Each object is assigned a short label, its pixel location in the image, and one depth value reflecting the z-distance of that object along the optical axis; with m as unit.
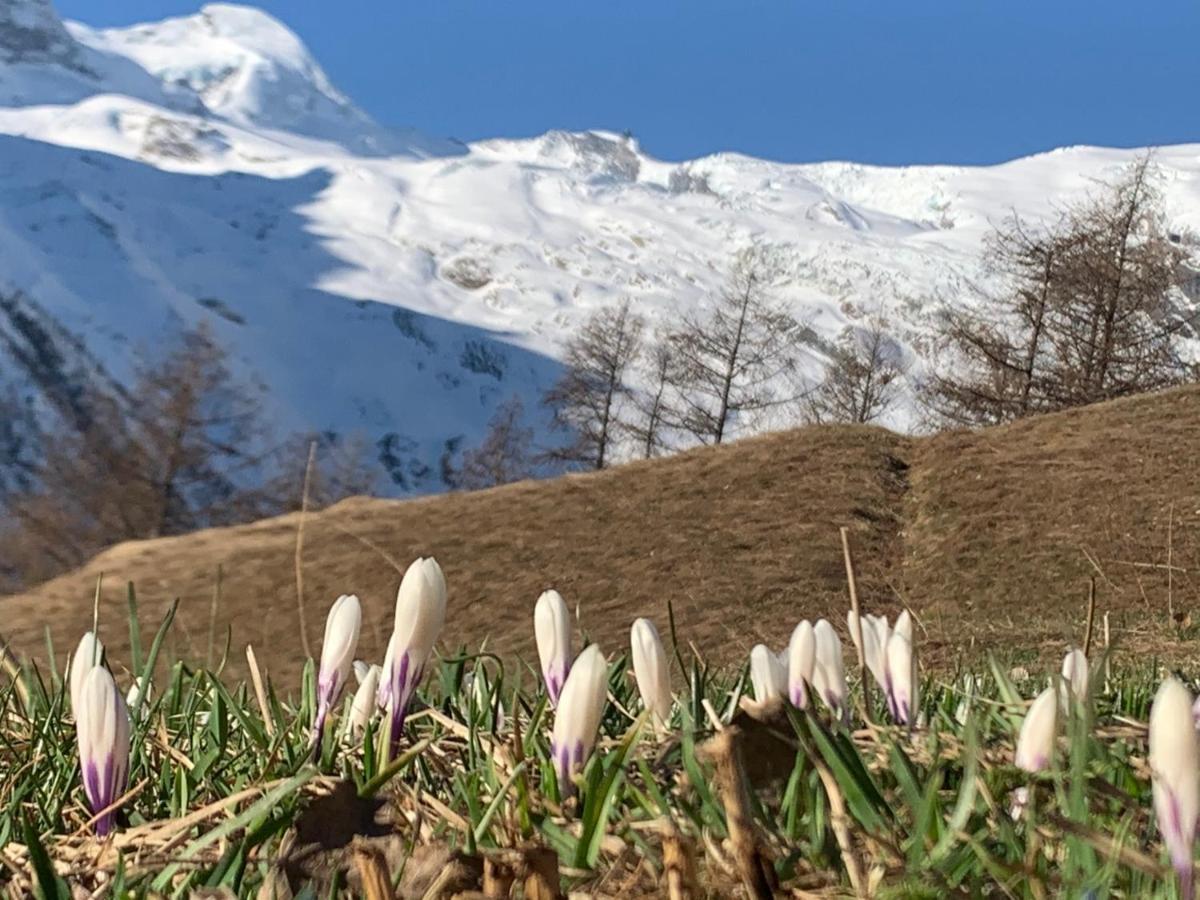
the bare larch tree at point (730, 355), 26.77
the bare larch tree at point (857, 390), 28.55
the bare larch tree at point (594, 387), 28.34
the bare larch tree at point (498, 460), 30.83
